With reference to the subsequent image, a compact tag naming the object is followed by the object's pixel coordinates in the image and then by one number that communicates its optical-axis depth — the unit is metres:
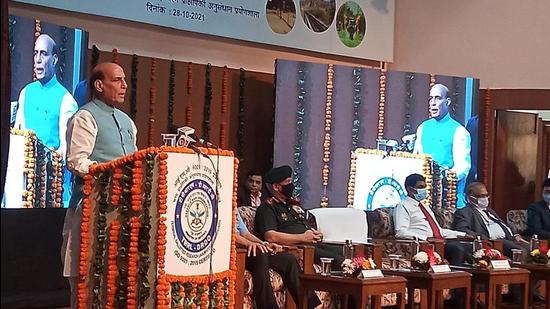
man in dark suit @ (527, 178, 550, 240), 8.80
